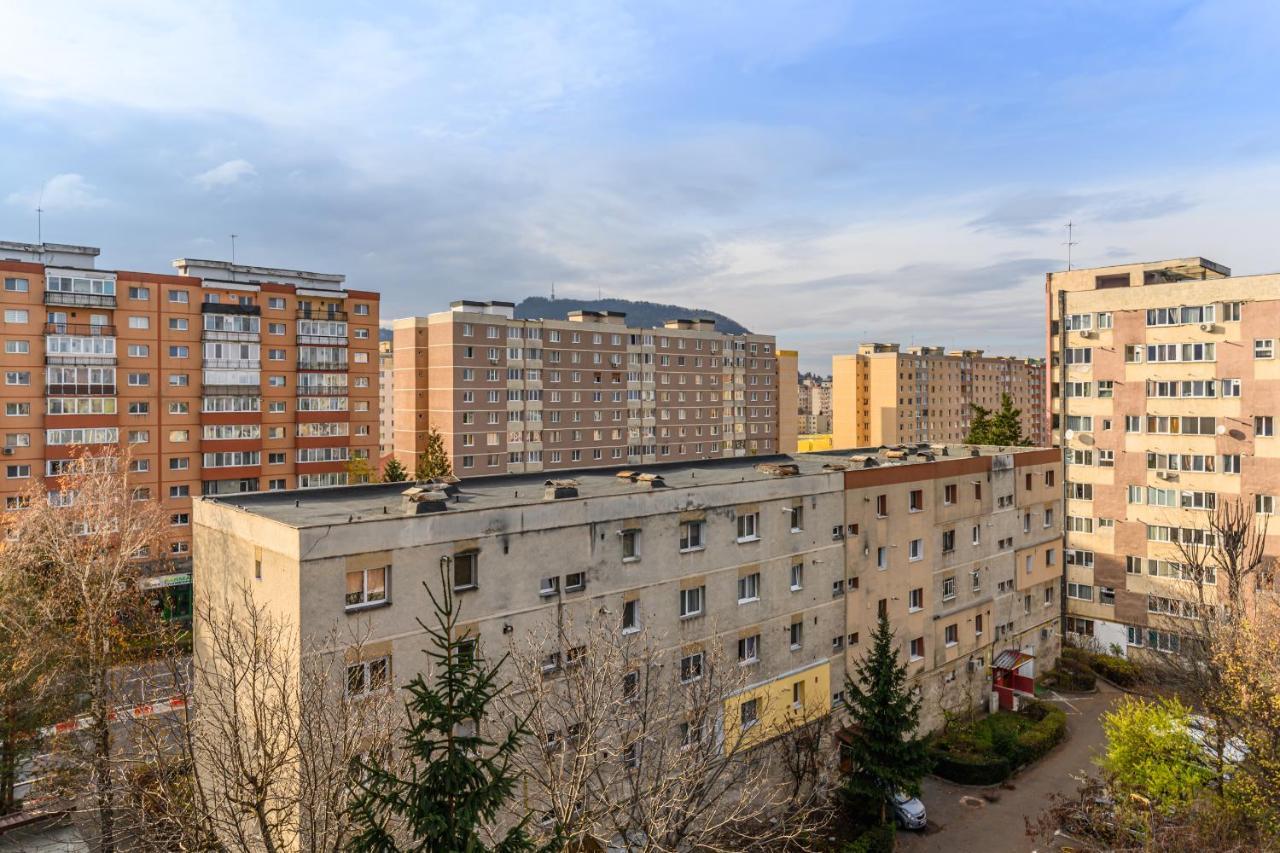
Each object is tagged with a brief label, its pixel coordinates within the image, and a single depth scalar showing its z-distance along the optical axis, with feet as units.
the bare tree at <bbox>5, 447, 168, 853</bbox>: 82.69
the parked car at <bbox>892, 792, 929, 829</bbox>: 106.42
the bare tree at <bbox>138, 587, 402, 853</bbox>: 52.19
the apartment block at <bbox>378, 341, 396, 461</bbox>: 407.03
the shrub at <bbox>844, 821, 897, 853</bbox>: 94.73
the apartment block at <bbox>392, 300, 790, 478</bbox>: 266.36
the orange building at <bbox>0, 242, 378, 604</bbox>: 176.96
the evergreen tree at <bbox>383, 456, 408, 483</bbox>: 209.67
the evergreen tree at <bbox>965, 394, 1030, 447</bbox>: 251.19
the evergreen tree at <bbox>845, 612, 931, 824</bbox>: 100.01
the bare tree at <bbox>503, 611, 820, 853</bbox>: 62.13
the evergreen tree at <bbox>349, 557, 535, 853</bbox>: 39.47
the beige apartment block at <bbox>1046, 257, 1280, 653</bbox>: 149.89
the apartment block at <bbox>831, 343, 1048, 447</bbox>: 428.56
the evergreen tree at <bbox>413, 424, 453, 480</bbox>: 224.53
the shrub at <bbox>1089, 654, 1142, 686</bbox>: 159.02
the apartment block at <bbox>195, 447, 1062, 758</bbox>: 73.41
